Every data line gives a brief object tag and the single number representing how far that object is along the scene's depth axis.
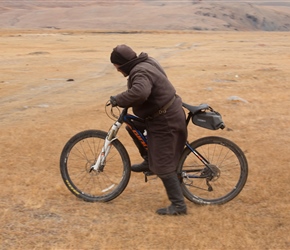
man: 4.37
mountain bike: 4.79
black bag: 4.68
